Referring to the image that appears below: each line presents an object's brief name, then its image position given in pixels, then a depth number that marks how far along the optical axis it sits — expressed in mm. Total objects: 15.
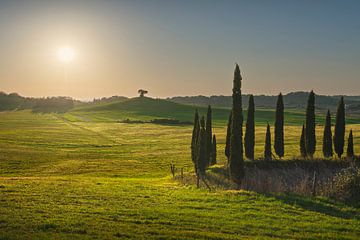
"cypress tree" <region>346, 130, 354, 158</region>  65188
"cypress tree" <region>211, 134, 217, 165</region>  67562
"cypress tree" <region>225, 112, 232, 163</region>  67231
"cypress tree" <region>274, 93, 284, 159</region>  68438
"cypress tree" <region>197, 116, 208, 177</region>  53969
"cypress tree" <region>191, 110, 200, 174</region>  60125
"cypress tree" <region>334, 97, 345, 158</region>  68062
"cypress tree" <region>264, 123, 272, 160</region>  66375
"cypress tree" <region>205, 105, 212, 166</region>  64938
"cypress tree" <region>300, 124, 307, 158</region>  69438
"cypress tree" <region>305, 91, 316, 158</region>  67125
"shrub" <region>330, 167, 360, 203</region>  25294
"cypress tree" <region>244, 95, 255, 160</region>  64062
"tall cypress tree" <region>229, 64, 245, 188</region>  42406
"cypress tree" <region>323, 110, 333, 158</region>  68688
